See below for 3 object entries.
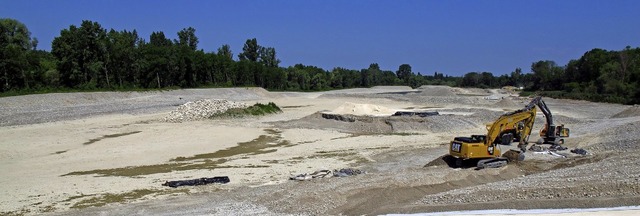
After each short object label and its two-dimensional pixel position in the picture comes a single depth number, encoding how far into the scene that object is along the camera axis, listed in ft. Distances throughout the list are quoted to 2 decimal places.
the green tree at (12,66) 181.78
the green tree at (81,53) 206.39
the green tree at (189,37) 344.69
